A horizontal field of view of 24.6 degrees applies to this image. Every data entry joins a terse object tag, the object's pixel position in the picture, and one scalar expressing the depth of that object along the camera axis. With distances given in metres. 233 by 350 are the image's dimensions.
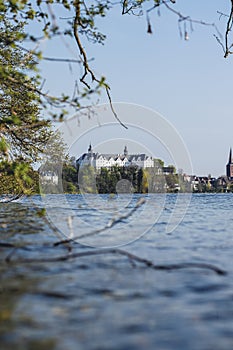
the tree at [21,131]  22.98
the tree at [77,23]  10.02
